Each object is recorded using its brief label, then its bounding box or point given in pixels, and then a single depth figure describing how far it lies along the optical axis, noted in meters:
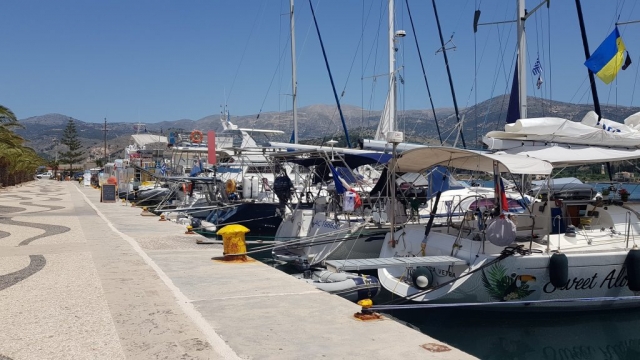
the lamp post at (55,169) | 103.84
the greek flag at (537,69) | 19.59
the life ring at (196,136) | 28.39
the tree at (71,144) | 101.94
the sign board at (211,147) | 18.55
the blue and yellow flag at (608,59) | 15.84
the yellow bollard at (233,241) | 12.02
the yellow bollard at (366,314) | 7.42
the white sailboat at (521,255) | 9.85
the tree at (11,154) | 43.03
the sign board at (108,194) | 34.50
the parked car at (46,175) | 107.91
